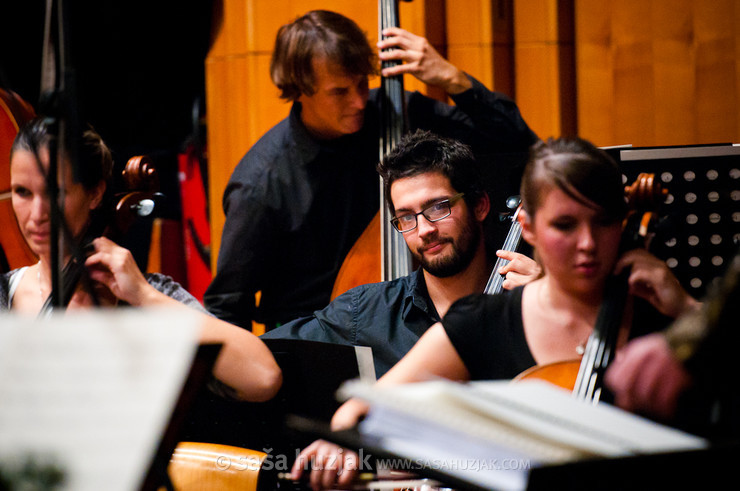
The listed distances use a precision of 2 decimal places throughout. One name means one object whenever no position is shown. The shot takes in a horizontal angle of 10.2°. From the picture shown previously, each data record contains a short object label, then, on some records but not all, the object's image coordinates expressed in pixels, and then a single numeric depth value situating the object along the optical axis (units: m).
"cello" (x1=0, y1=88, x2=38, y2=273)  8.01
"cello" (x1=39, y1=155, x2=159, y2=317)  7.68
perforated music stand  7.72
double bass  8.16
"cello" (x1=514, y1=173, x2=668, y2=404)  7.40
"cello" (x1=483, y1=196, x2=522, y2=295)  7.79
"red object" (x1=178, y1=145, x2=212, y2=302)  8.82
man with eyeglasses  7.92
